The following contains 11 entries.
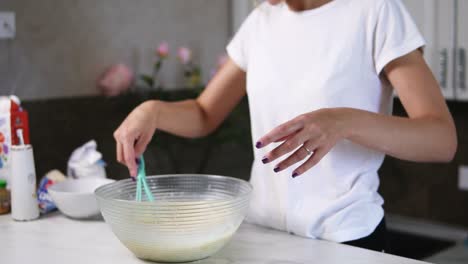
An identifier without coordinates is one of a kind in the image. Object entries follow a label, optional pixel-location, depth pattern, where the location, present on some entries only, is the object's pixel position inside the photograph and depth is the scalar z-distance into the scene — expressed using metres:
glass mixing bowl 0.97
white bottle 1.33
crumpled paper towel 1.50
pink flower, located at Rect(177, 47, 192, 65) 2.47
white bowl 1.30
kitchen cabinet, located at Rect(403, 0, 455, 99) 2.22
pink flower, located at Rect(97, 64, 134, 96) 2.23
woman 1.08
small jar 1.41
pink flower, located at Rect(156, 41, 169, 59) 2.38
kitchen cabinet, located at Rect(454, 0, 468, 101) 2.19
